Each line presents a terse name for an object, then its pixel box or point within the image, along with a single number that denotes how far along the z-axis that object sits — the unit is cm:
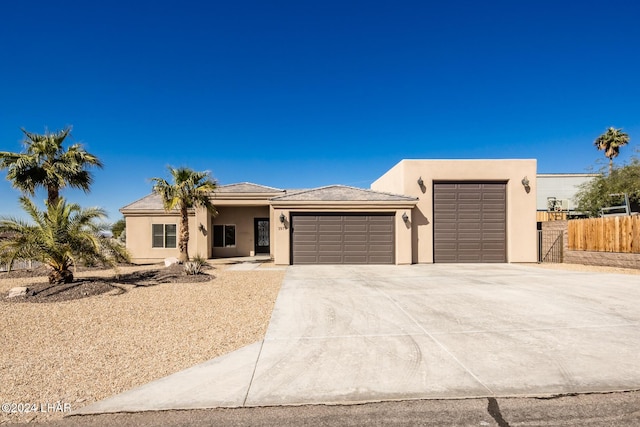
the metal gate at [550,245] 1642
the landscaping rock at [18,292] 800
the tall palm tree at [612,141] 3428
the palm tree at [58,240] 883
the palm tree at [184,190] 1415
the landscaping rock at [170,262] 1441
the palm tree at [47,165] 1329
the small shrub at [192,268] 1148
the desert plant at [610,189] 2270
